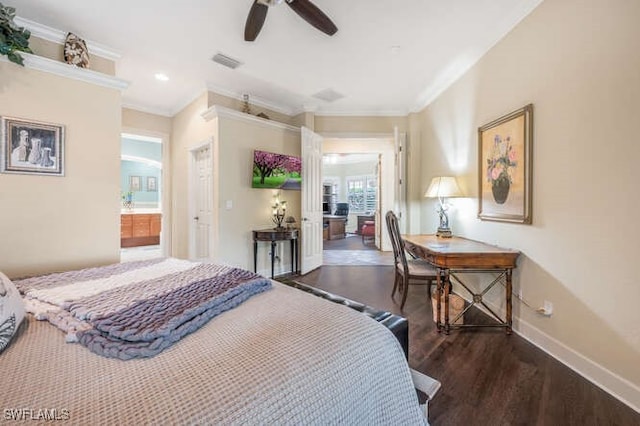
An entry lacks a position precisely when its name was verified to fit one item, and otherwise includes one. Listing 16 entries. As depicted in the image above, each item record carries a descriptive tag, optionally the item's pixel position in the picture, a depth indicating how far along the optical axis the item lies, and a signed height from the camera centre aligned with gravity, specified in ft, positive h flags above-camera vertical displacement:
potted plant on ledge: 6.68 +4.31
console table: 12.84 -1.31
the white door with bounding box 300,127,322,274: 14.24 +0.41
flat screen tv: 13.04 +1.92
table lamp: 10.06 +0.66
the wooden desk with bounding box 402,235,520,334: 7.59 -1.53
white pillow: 2.77 -1.15
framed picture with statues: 7.15 +1.65
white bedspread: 2.01 -1.43
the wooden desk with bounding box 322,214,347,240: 27.35 -1.69
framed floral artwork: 7.37 +1.29
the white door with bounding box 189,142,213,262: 13.25 +0.24
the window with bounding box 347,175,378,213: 31.35 +1.89
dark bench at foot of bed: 4.16 -1.73
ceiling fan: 6.41 +4.82
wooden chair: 8.96 -1.98
